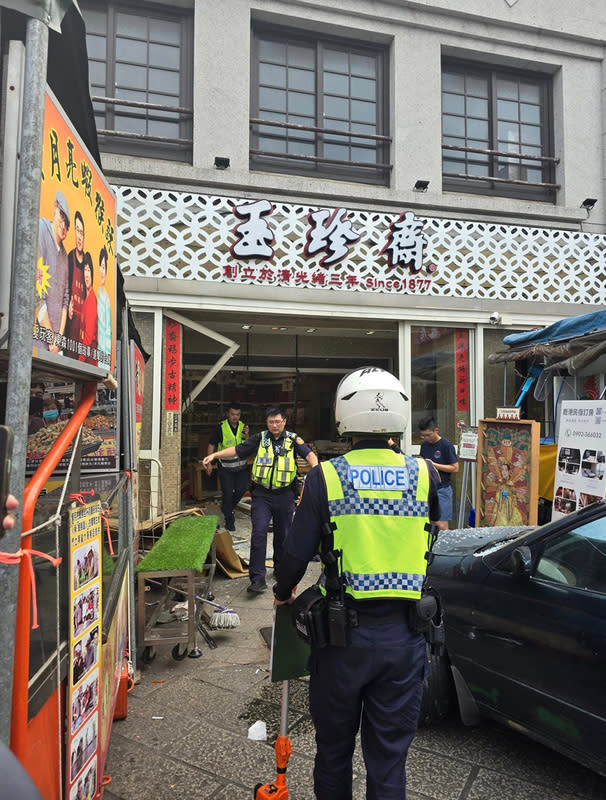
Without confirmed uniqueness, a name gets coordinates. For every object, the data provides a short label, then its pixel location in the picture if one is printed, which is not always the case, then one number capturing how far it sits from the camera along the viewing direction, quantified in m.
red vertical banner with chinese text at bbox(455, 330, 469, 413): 9.66
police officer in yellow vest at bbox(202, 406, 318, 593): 5.93
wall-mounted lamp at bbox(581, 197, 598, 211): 9.94
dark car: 2.54
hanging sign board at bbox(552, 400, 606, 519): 5.74
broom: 4.82
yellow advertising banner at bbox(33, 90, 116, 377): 1.63
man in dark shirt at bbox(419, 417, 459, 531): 6.90
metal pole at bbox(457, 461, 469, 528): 7.62
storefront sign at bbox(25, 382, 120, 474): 3.46
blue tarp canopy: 6.97
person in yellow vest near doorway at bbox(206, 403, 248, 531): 8.69
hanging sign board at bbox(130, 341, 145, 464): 5.84
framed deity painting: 6.62
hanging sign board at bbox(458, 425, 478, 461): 7.70
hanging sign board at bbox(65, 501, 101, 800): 1.97
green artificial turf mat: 4.23
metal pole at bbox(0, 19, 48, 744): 1.38
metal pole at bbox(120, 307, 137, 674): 3.76
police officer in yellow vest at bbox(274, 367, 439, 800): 2.10
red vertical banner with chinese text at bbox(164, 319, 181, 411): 8.38
